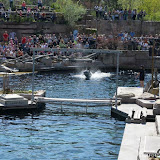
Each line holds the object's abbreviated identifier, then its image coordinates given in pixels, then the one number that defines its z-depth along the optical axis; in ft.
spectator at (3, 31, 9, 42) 187.93
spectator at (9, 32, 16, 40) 194.46
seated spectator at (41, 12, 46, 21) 203.10
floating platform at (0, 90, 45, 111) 104.12
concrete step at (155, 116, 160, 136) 82.37
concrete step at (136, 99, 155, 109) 101.65
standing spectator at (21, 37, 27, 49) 184.30
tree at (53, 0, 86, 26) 207.21
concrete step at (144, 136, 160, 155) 67.46
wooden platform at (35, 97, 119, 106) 107.55
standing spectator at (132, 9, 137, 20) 211.61
